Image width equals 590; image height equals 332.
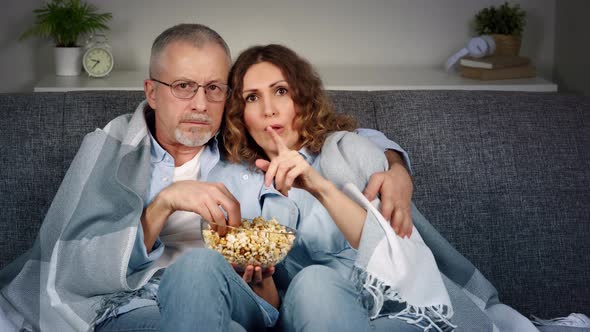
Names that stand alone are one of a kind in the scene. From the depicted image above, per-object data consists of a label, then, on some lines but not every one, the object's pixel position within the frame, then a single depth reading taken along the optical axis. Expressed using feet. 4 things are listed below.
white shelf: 10.48
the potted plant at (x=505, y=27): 11.71
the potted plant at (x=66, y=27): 11.01
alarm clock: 11.18
